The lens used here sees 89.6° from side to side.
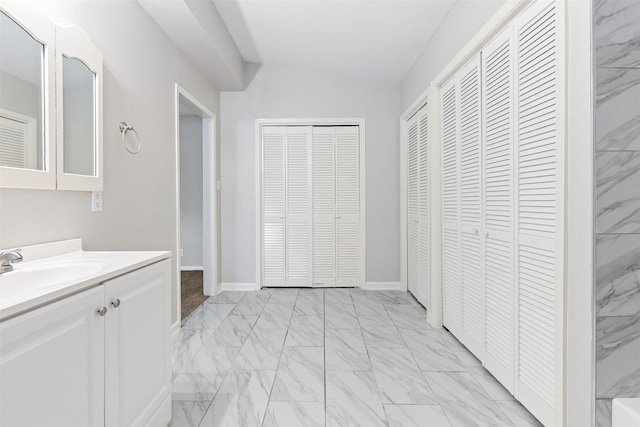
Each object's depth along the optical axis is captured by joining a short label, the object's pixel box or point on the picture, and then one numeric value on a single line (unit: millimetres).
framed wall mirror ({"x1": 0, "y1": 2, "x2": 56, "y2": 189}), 1251
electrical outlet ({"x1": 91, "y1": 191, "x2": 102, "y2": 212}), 1796
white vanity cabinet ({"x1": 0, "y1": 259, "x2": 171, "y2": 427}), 819
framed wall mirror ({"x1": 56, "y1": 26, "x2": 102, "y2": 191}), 1518
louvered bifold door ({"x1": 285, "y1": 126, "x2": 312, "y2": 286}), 4098
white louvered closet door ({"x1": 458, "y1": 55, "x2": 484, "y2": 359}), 2096
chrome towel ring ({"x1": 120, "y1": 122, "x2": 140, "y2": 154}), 2067
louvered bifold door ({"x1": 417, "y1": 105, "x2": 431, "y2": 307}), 3047
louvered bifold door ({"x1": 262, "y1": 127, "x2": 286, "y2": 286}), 4102
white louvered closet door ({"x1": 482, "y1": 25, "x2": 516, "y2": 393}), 1753
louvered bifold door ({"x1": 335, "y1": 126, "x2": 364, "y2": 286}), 4105
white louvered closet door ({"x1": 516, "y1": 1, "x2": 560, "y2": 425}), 1430
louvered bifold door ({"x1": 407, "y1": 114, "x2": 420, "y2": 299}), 3470
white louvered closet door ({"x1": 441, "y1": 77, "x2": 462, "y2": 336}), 2439
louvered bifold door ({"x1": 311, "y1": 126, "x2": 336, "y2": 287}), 4102
